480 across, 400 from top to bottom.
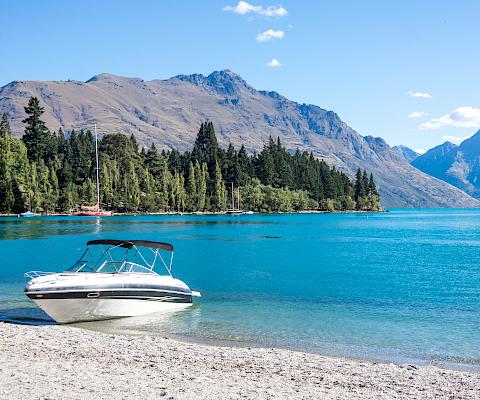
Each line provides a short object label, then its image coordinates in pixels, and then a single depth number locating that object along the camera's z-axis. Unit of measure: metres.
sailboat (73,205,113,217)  166.75
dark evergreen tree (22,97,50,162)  181.00
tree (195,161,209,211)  197.50
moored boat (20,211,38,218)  153.62
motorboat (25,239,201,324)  26.05
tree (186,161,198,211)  195.88
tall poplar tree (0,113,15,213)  149.88
